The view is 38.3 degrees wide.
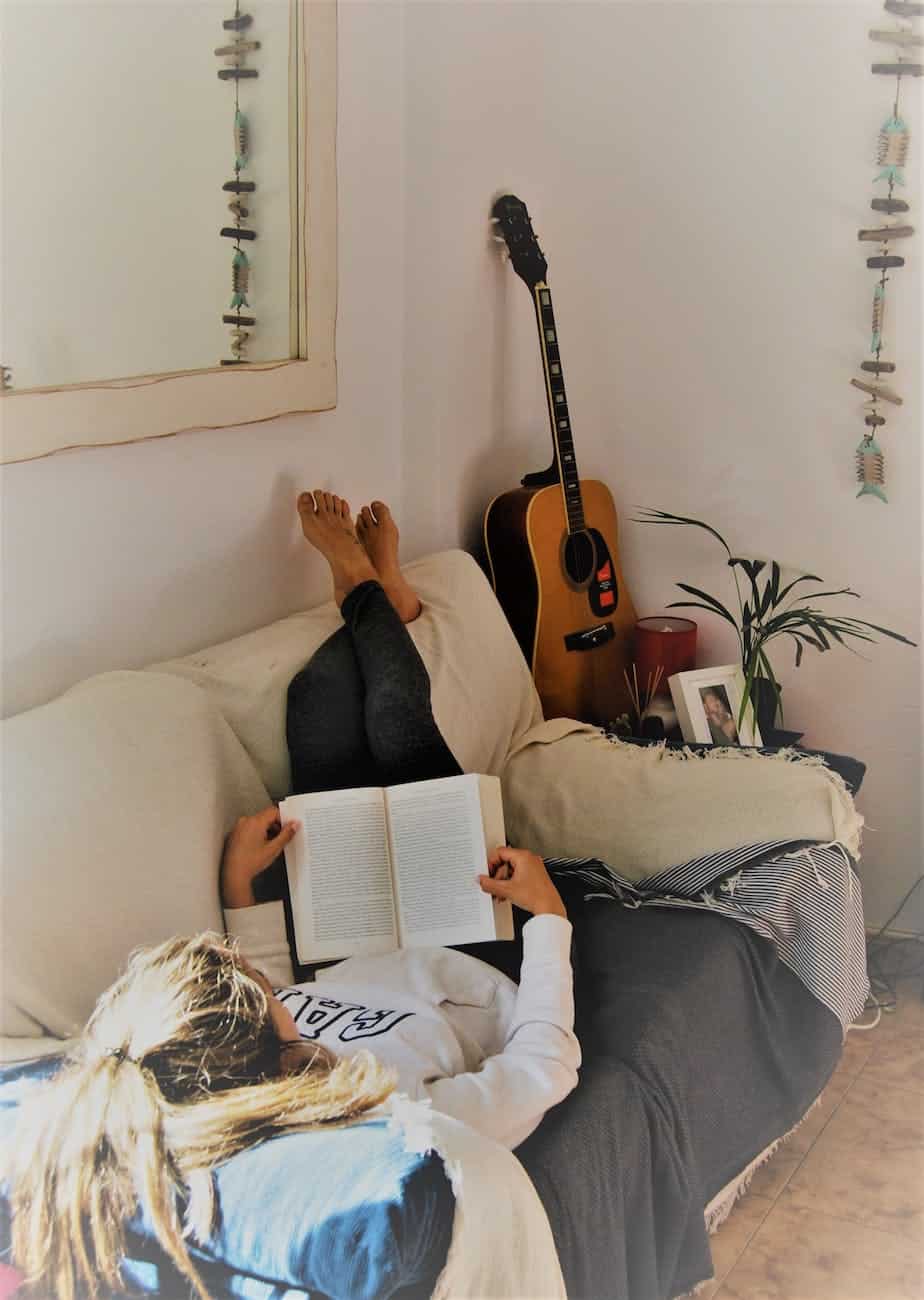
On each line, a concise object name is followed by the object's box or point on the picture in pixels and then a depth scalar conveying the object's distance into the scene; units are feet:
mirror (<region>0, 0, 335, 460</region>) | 5.17
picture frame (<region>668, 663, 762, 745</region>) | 7.88
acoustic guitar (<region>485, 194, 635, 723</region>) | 8.17
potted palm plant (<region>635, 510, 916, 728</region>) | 7.79
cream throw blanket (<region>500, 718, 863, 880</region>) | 6.61
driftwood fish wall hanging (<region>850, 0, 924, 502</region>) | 7.57
